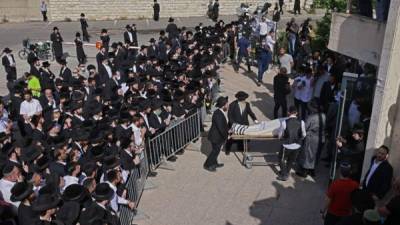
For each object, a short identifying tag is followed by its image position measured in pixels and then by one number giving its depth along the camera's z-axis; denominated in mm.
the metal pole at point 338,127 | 8875
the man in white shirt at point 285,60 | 14367
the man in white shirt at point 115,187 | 6820
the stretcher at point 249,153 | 10031
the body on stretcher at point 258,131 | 9914
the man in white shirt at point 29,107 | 10396
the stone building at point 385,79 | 7523
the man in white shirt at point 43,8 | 29672
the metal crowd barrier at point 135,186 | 7505
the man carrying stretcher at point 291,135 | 9305
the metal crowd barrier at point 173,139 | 9867
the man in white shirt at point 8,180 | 6785
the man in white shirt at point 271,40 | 16656
